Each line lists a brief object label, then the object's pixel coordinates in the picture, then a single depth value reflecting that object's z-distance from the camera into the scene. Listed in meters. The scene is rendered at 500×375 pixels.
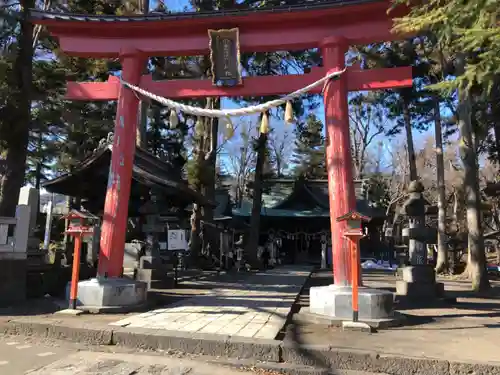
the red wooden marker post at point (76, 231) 7.89
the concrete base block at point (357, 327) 6.83
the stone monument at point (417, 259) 10.86
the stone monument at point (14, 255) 8.80
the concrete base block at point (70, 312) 7.64
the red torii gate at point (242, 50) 8.38
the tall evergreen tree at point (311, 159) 42.09
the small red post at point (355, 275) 7.05
